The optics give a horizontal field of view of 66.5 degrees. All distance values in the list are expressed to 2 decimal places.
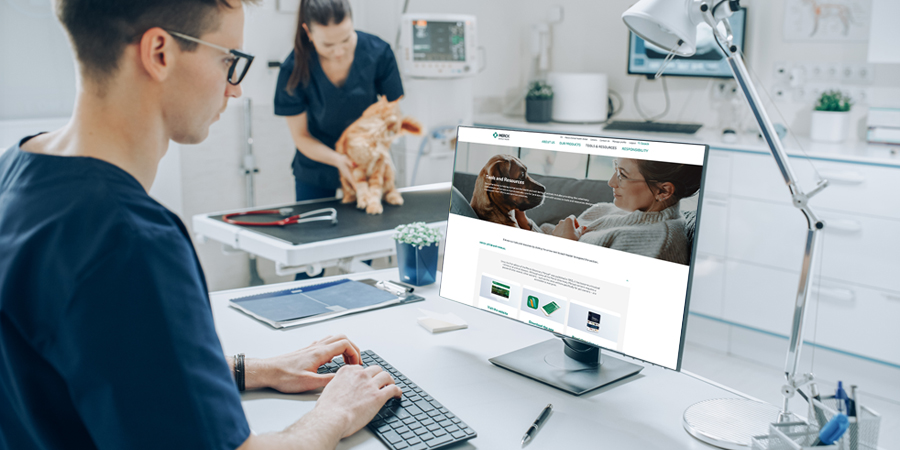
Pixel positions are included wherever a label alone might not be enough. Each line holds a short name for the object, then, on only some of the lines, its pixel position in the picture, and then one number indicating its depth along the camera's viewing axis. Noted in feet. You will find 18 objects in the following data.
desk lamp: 3.19
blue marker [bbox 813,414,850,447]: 2.64
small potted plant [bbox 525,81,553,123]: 13.24
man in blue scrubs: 2.30
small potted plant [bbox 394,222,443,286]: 5.65
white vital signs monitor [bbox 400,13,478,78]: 10.77
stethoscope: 7.67
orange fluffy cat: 8.43
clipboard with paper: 4.94
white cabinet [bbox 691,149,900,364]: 9.00
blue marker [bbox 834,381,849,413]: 2.73
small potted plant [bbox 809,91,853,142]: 10.16
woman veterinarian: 8.45
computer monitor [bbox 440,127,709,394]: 3.49
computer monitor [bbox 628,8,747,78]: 11.46
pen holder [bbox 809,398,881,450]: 2.67
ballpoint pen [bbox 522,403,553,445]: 3.28
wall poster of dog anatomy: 10.30
